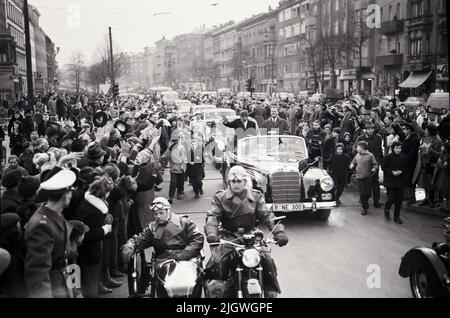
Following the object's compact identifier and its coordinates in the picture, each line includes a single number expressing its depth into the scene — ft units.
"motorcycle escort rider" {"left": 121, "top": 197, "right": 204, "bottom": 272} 18.58
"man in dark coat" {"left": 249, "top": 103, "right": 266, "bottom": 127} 70.96
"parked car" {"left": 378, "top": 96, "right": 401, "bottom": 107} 79.94
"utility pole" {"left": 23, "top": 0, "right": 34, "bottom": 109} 58.34
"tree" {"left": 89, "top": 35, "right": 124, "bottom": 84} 123.94
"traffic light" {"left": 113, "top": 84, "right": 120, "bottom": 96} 103.68
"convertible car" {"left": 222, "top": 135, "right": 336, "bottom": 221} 34.01
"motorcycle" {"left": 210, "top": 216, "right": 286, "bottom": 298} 16.38
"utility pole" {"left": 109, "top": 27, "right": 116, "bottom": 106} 102.96
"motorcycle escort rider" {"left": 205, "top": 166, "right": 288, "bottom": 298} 18.65
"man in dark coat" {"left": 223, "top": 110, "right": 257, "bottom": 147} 49.73
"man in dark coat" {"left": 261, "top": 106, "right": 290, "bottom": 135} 52.85
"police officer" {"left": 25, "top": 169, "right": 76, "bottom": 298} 13.01
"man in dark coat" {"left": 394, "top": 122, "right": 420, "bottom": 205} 35.27
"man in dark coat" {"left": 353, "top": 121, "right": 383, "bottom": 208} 42.78
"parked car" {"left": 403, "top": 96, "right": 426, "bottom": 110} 83.60
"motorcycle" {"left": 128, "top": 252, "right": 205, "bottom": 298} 16.44
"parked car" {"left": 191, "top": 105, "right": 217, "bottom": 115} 83.30
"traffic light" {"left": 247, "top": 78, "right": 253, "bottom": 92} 100.05
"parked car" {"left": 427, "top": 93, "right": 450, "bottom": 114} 77.35
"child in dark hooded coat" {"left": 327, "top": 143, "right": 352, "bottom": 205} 39.50
